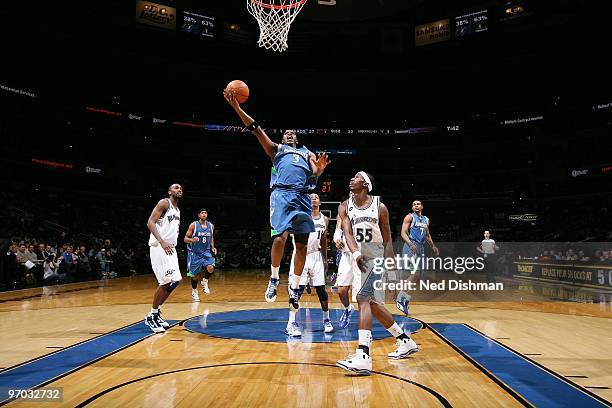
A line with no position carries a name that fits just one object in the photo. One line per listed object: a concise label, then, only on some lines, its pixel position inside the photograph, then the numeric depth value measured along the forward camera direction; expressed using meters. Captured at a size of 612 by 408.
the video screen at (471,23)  23.12
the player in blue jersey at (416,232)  8.80
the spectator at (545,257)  14.11
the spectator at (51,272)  14.38
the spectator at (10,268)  12.78
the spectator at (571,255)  12.95
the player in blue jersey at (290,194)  5.63
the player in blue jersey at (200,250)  11.73
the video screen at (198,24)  23.80
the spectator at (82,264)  16.48
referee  13.66
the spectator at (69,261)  15.55
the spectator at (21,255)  13.54
